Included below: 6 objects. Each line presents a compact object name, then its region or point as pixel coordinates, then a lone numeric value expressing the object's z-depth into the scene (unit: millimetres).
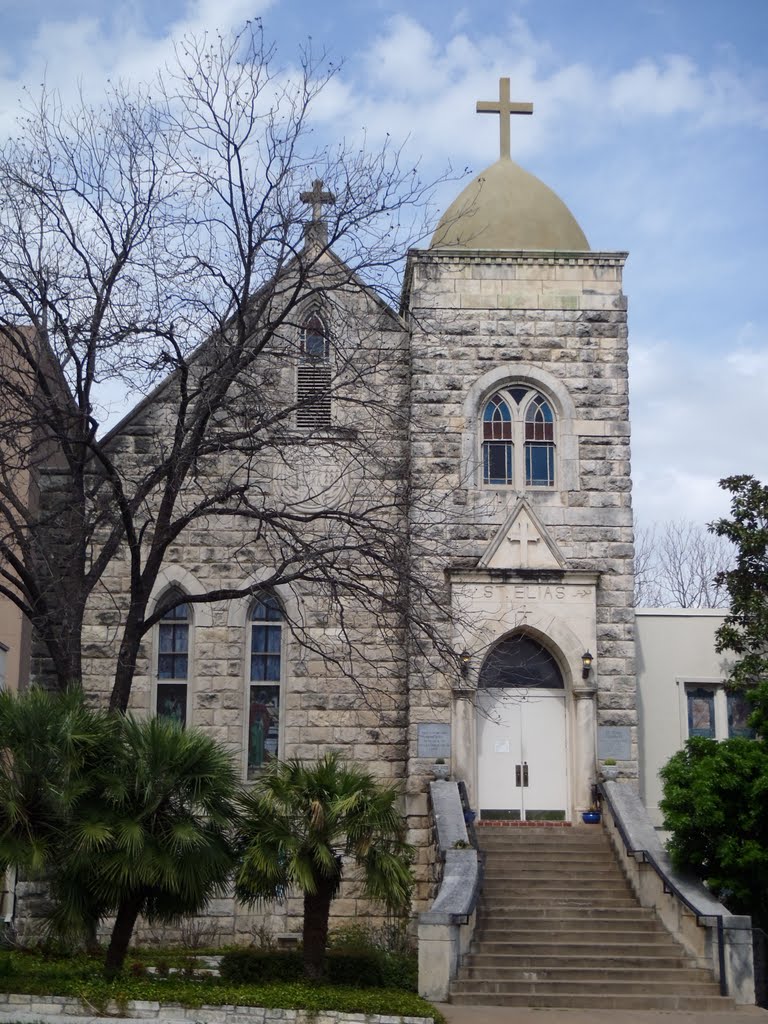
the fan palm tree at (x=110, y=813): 13328
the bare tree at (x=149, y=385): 15320
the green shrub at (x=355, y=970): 14806
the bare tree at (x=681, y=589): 46000
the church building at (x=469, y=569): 20609
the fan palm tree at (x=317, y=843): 14242
